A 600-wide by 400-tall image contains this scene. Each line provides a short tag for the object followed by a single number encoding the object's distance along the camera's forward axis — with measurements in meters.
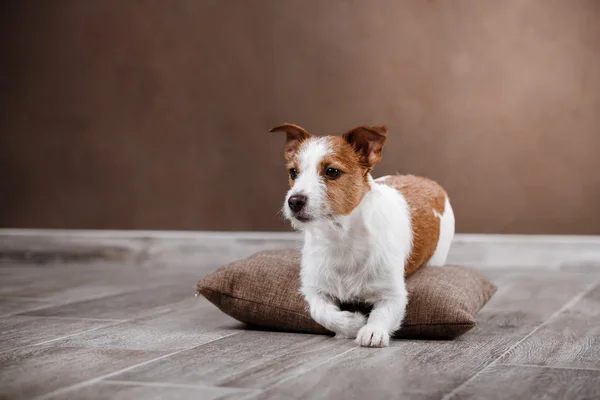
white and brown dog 2.25
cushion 2.34
